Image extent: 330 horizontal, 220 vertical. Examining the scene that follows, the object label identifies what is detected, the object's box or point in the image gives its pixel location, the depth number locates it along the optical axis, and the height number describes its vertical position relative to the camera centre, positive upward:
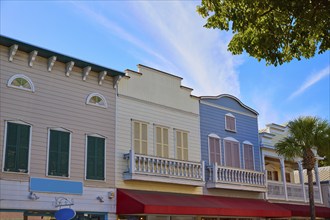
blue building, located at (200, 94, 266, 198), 25.25 +4.58
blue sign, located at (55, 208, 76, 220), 15.61 +0.62
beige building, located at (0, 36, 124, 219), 17.61 +3.83
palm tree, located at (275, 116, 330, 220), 27.70 +5.06
